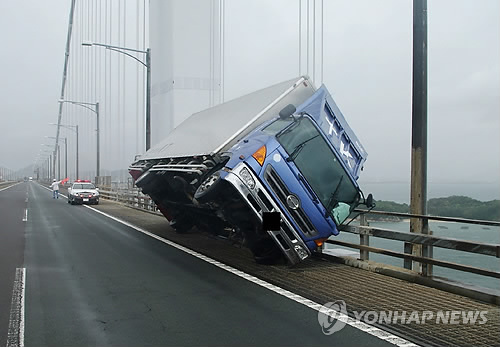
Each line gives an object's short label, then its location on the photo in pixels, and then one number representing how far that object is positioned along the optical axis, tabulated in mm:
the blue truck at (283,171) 7340
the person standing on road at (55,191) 38500
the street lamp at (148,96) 21547
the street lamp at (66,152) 82938
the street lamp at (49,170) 141125
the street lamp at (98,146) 36622
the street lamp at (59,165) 105375
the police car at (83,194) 29203
